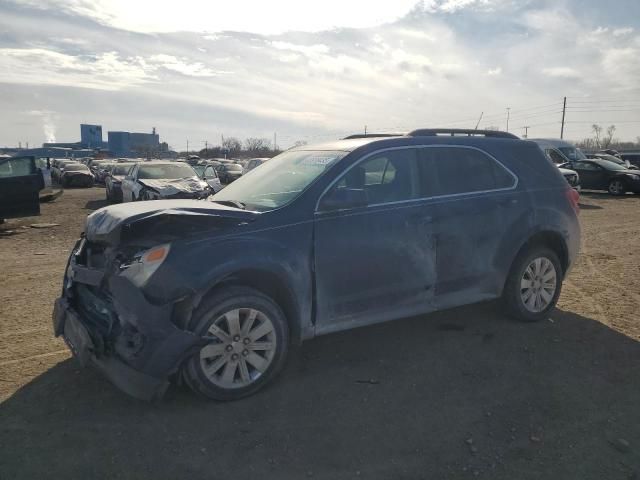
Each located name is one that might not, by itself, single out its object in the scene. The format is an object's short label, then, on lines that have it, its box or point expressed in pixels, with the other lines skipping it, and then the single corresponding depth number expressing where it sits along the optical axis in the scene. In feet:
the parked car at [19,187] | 35.65
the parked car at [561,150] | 73.77
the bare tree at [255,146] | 346.54
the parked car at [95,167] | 118.93
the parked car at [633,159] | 98.69
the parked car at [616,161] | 74.90
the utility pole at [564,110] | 222.69
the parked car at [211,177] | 53.52
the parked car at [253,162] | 79.91
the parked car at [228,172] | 109.16
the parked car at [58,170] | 117.05
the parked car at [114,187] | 59.88
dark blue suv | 10.89
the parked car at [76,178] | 103.96
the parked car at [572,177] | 59.73
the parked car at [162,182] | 41.37
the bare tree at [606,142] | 310.61
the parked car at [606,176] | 65.36
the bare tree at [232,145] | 340.02
